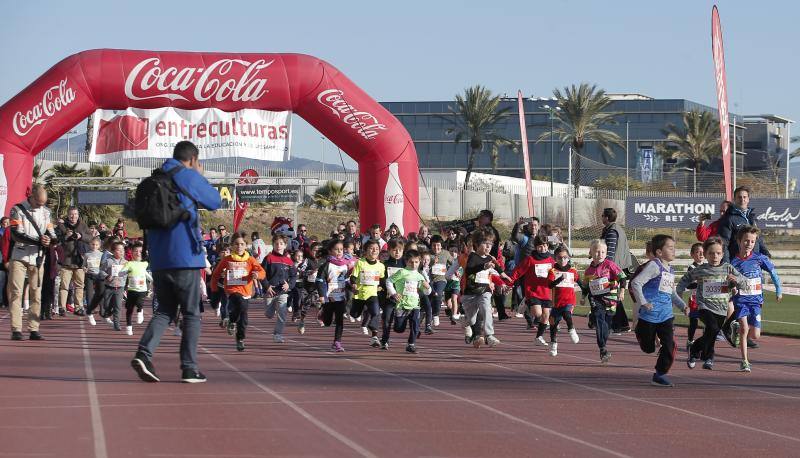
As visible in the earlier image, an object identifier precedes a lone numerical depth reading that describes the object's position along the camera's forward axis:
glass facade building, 100.88
